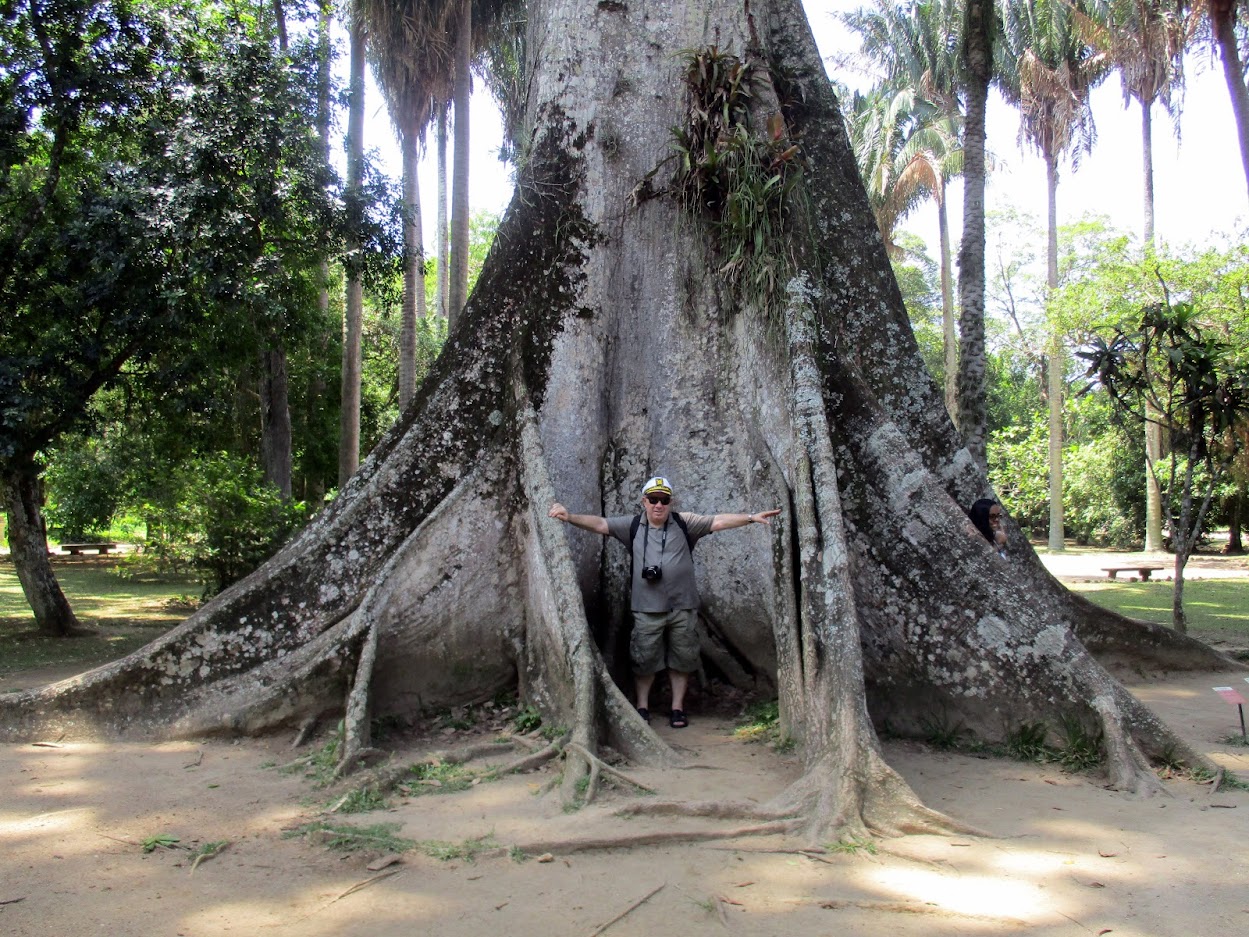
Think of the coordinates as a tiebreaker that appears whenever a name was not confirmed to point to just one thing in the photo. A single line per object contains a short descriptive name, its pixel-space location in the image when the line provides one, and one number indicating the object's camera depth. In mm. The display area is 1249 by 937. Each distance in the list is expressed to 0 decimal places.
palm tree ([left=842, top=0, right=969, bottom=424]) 28125
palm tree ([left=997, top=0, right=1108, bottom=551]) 25312
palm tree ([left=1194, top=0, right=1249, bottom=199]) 11047
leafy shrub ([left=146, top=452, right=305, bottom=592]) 12242
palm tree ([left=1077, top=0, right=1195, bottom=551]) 20594
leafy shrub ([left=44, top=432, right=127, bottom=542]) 20828
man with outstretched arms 5824
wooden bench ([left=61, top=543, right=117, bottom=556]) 24625
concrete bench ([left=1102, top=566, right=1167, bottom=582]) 17959
